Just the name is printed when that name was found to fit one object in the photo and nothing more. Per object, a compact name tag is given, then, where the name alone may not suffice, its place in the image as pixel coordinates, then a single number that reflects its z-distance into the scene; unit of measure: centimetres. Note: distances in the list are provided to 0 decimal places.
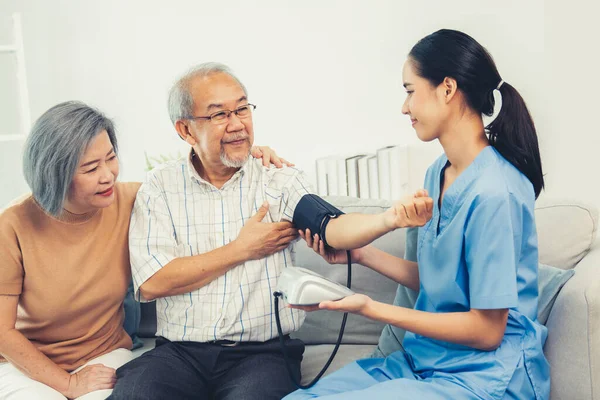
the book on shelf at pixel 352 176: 314
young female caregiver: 143
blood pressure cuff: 173
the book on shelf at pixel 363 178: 314
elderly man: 176
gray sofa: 156
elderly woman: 173
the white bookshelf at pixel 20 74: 343
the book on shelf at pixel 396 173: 321
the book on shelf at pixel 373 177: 316
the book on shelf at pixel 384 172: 320
